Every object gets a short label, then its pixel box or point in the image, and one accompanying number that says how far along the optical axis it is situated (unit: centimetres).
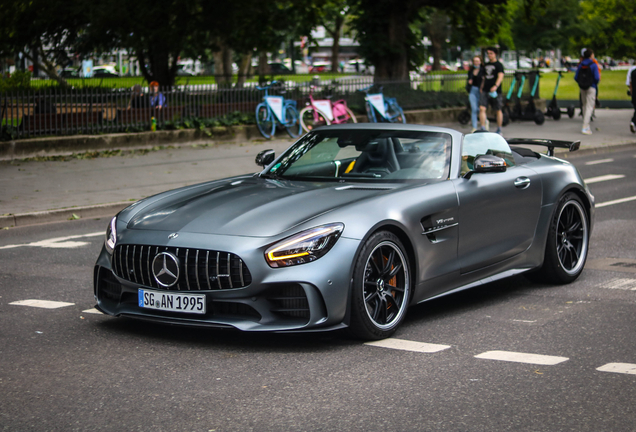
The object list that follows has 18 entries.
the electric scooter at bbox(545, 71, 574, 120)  2673
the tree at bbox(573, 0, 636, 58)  5759
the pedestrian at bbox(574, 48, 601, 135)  2248
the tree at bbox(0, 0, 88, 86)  2027
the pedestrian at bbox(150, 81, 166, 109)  1964
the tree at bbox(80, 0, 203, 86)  2016
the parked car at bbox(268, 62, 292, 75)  8354
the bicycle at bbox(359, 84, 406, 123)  2391
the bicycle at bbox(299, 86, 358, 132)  2261
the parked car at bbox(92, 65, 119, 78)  7919
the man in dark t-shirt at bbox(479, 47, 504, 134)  2098
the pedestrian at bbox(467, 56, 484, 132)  2143
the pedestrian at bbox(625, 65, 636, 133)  2297
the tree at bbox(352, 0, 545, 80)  2589
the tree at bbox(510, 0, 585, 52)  9662
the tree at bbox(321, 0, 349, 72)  7177
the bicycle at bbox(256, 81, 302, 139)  2152
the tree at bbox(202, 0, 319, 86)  2216
